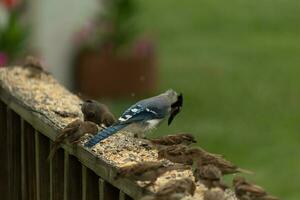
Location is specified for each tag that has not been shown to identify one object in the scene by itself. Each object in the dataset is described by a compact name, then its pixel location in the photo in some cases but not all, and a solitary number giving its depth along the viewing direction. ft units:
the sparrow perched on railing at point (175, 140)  26.21
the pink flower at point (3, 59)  67.50
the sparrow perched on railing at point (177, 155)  23.95
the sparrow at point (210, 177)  21.62
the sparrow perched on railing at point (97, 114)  28.68
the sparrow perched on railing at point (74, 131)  25.91
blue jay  27.64
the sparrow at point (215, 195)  20.57
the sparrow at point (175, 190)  20.70
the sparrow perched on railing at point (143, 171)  21.88
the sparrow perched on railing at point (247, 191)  20.77
